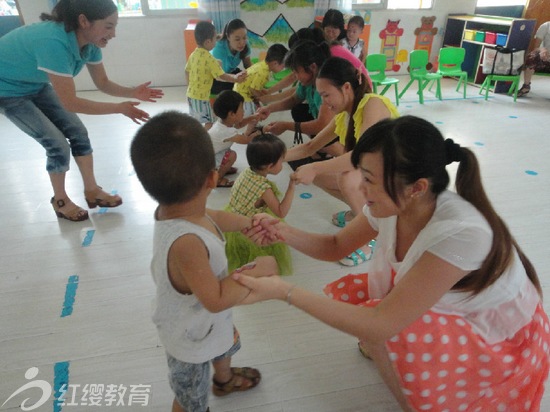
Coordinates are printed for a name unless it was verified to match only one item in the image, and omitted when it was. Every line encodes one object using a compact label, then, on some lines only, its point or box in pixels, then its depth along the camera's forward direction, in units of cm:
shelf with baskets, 511
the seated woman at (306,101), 245
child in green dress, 192
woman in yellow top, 181
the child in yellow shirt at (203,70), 345
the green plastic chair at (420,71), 496
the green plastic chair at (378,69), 468
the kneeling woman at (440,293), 95
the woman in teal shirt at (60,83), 200
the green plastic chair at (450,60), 517
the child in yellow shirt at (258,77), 345
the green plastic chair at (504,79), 500
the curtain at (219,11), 525
